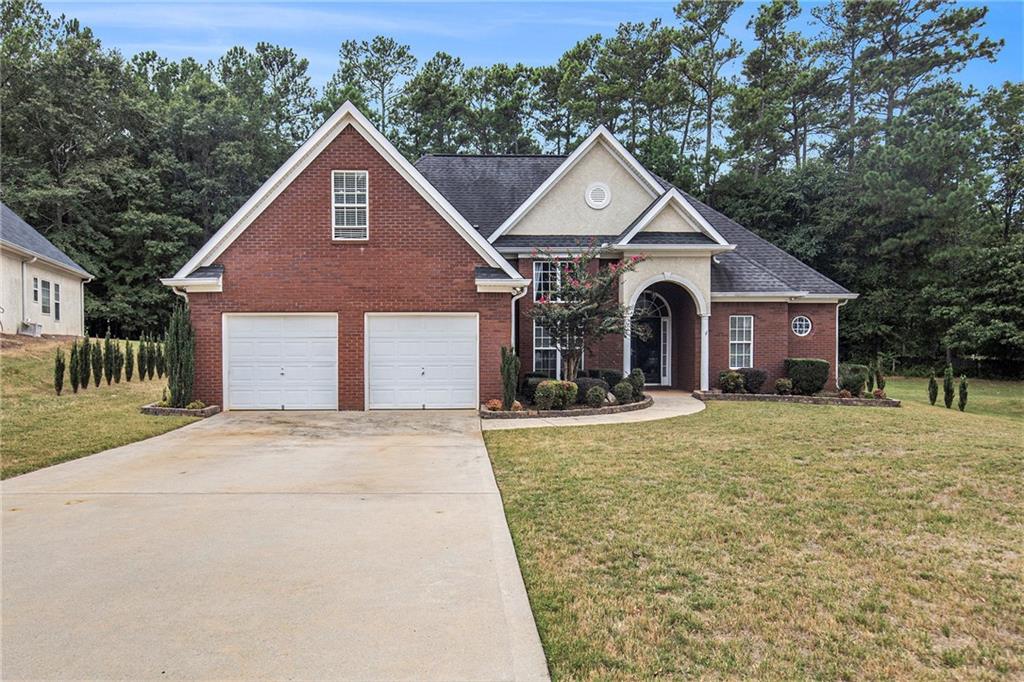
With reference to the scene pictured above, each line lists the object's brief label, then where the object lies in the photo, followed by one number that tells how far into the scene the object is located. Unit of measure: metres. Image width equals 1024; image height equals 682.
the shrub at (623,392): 14.35
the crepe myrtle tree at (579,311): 14.16
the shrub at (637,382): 14.99
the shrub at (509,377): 13.15
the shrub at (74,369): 15.04
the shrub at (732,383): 16.70
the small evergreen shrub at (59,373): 14.79
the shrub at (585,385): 13.95
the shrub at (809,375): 16.88
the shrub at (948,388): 17.58
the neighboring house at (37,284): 21.46
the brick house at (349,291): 13.41
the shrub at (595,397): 13.64
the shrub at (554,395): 13.18
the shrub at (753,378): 16.86
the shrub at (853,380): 16.64
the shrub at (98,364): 16.20
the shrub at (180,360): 12.68
